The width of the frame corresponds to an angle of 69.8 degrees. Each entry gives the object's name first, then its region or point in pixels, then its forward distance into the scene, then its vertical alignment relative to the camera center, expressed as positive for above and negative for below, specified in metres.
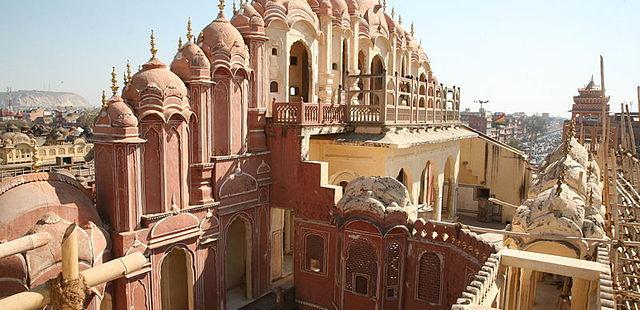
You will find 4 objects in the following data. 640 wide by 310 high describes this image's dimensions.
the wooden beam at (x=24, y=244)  7.55 -2.17
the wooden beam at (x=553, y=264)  7.96 -2.67
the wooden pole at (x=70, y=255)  7.00 -2.13
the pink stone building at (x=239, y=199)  11.55 -2.27
